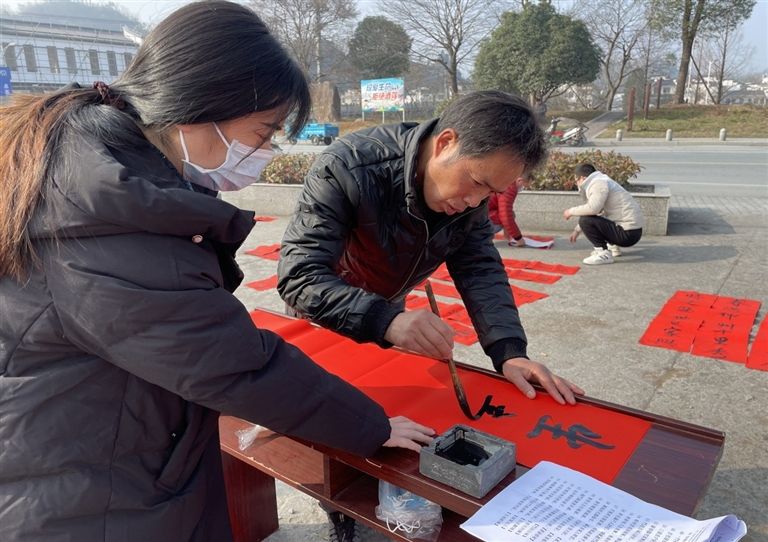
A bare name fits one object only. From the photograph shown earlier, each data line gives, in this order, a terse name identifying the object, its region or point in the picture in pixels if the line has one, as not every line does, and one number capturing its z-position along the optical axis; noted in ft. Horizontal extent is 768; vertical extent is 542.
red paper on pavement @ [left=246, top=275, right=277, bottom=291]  14.74
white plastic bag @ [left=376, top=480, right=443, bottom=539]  4.06
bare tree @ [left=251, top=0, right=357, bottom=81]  78.59
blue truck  65.51
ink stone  3.48
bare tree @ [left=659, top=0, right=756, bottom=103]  62.13
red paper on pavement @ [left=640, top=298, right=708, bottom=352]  10.50
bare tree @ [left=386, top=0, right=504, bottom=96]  74.69
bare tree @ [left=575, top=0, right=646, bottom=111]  76.95
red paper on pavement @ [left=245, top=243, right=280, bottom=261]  17.88
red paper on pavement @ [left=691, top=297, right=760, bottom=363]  9.96
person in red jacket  17.60
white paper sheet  3.09
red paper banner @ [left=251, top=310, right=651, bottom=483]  4.05
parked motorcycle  52.54
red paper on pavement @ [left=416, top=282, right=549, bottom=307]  13.16
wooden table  3.57
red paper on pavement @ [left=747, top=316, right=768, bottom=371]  9.43
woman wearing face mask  2.49
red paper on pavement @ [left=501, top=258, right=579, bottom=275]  15.37
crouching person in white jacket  15.69
